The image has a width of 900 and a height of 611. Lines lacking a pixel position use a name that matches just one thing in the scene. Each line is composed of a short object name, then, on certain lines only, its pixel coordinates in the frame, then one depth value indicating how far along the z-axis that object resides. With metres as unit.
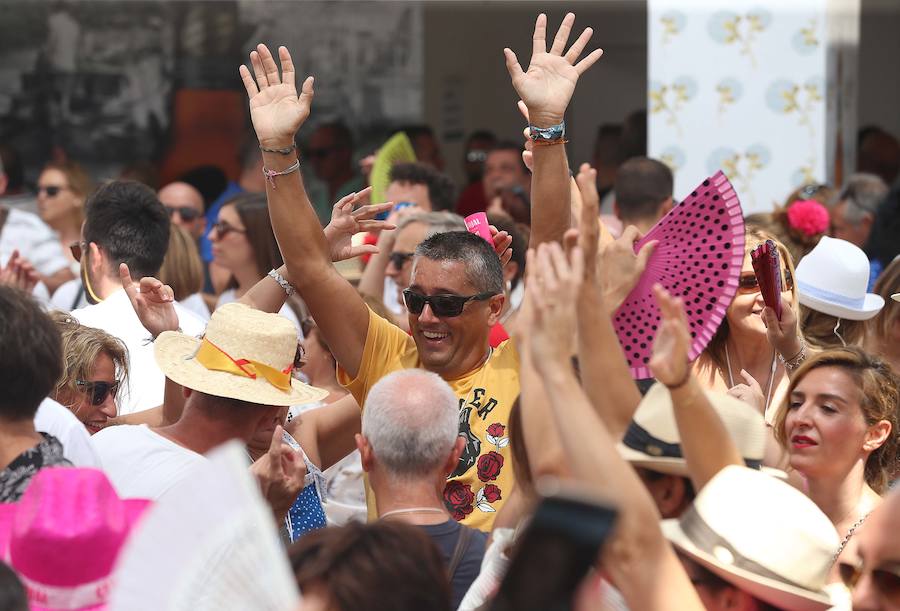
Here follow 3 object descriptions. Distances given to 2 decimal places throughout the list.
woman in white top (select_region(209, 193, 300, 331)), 12.02
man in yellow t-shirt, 7.50
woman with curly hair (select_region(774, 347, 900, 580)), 7.32
